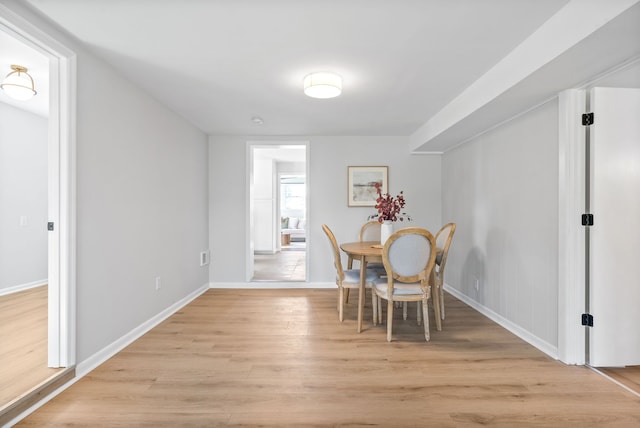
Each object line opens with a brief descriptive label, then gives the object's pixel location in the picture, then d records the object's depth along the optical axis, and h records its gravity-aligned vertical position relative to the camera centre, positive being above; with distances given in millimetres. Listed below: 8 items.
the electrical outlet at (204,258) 4230 -659
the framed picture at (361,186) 4555 +413
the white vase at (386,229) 3227 -173
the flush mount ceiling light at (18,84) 2574 +1119
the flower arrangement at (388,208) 3287 +58
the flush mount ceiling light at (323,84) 2446 +1064
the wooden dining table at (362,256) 2852 -427
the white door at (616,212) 2100 +18
